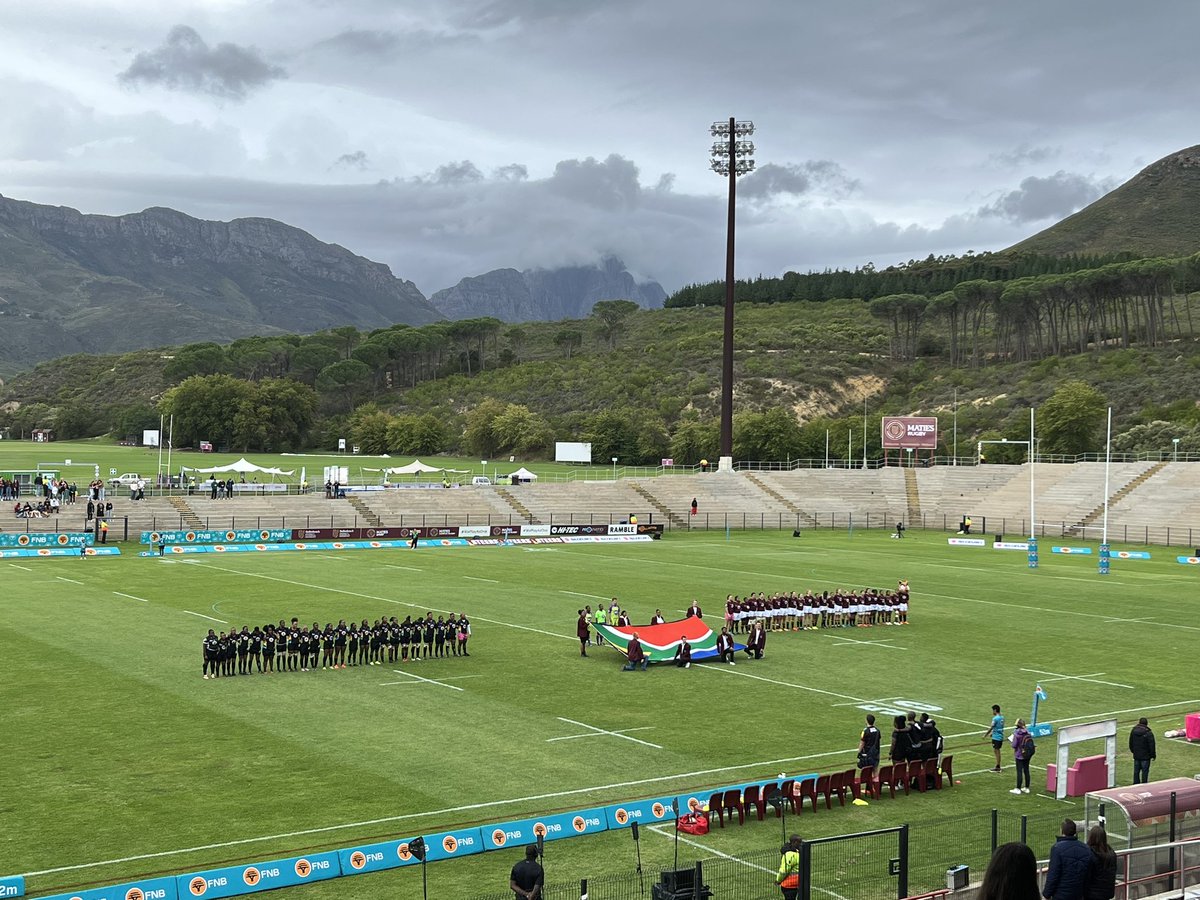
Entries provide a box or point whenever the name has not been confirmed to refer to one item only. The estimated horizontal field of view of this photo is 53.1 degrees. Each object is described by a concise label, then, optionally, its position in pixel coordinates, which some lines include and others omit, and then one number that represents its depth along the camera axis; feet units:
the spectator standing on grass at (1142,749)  73.61
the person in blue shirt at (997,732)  80.23
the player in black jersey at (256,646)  109.19
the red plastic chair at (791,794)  68.80
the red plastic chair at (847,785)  70.95
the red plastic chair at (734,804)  66.82
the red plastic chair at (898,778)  74.13
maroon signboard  347.15
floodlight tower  357.20
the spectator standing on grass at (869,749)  74.54
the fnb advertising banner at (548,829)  62.64
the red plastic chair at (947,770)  76.28
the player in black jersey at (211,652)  105.81
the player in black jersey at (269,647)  109.50
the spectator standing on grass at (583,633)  119.98
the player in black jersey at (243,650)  108.17
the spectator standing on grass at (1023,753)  74.38
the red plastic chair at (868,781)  72.84
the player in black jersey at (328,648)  112.06
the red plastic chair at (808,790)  69.26
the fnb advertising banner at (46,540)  214.69
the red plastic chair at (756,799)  67.26
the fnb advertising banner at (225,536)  232.53
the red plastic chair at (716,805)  66.23
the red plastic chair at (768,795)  67.67
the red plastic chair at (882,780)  73.67
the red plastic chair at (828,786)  69.93
